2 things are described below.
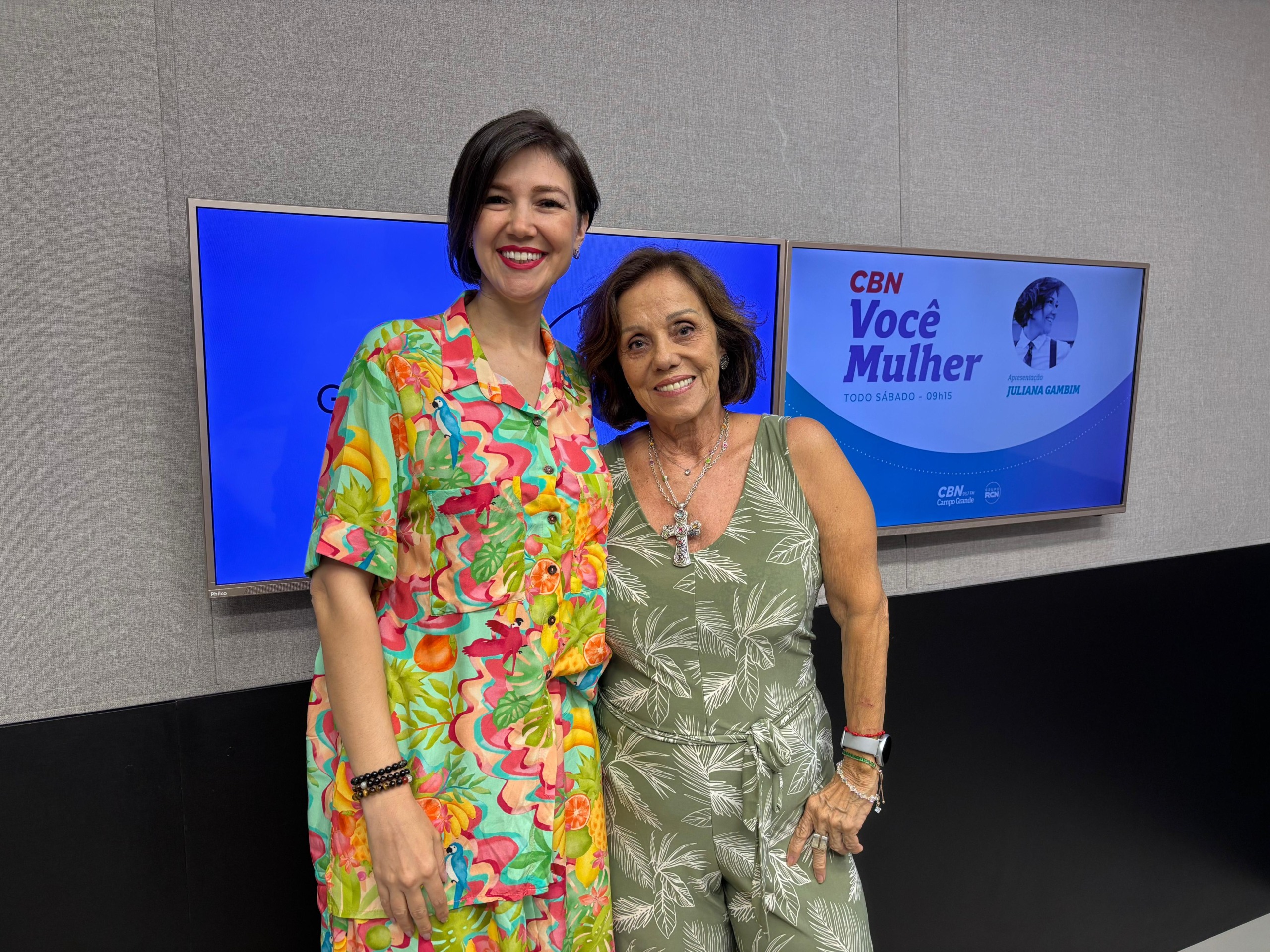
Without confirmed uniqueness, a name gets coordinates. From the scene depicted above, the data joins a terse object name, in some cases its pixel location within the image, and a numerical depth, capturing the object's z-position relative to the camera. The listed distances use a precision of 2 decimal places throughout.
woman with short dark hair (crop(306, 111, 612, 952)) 1.15
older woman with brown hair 1.39
